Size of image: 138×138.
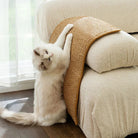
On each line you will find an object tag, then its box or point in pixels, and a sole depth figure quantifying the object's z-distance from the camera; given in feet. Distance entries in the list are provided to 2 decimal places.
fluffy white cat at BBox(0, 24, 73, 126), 7.55
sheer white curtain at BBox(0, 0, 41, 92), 9.10
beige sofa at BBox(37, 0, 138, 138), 6.74
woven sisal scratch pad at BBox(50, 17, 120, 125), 7.12
